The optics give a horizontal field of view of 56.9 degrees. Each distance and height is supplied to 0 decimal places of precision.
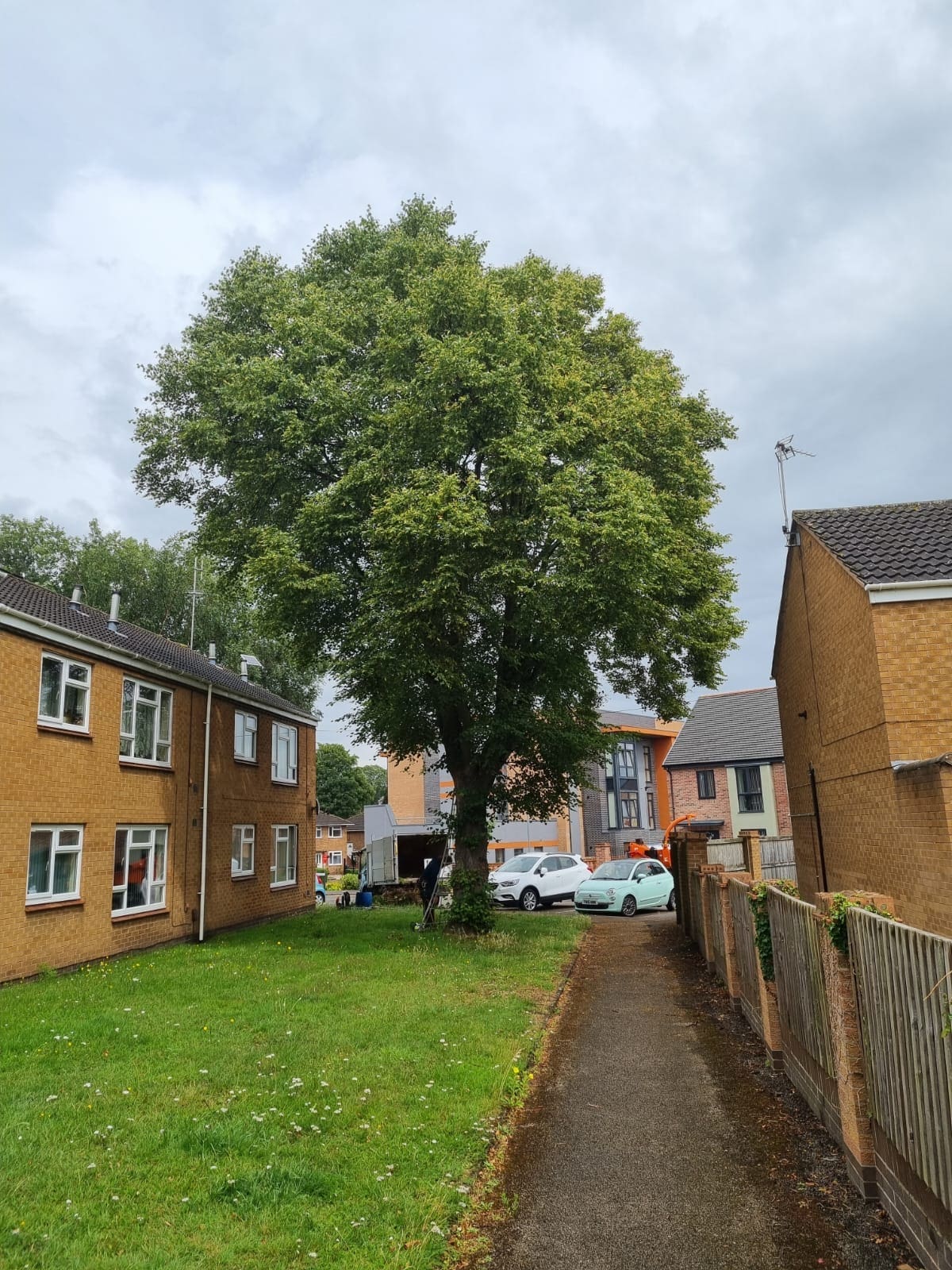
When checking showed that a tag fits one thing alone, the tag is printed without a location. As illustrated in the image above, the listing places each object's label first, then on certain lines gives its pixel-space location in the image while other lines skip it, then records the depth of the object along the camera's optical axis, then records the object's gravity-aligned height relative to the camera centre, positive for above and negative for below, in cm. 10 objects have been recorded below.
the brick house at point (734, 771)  3966 +167
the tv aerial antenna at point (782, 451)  1619 +641
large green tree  1506 +595
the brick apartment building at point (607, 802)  4588 +70
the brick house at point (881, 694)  1022 +142
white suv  2692 -198
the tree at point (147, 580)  3803 +1080
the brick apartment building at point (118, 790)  1374 +75
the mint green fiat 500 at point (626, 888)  2414 -212
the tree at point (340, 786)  8244 +336
